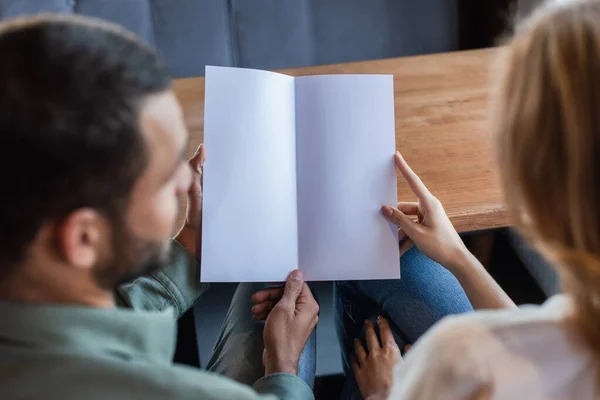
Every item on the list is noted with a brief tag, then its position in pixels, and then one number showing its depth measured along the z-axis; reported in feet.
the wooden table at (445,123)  2.85
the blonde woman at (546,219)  1.43
